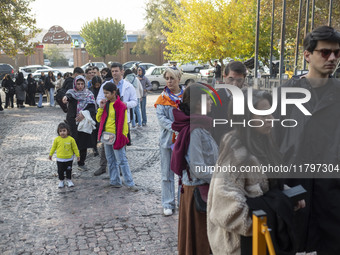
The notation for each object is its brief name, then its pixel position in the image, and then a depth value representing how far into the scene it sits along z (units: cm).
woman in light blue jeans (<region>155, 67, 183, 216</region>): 545
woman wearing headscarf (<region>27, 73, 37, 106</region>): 2021
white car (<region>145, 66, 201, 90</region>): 2742
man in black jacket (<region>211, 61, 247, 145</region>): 396
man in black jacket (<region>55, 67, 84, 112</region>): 873
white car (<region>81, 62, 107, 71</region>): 3834
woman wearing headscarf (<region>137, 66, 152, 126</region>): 1337
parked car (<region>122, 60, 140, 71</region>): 4089
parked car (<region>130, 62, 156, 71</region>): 3257
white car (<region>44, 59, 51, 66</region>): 6303
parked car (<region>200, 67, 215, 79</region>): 3323
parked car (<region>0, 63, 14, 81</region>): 3548
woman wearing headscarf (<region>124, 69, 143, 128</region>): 1188
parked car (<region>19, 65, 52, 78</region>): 3489
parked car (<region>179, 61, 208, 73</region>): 3856
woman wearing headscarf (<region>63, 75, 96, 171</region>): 825
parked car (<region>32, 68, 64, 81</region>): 2603
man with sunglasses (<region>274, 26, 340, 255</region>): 275
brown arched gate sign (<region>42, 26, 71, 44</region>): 5201
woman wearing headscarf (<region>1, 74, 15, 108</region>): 1911
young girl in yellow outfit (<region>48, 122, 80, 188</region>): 706
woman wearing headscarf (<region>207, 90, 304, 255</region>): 245
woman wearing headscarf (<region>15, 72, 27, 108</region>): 1970
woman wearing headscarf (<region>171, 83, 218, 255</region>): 369
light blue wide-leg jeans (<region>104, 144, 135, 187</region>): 674
